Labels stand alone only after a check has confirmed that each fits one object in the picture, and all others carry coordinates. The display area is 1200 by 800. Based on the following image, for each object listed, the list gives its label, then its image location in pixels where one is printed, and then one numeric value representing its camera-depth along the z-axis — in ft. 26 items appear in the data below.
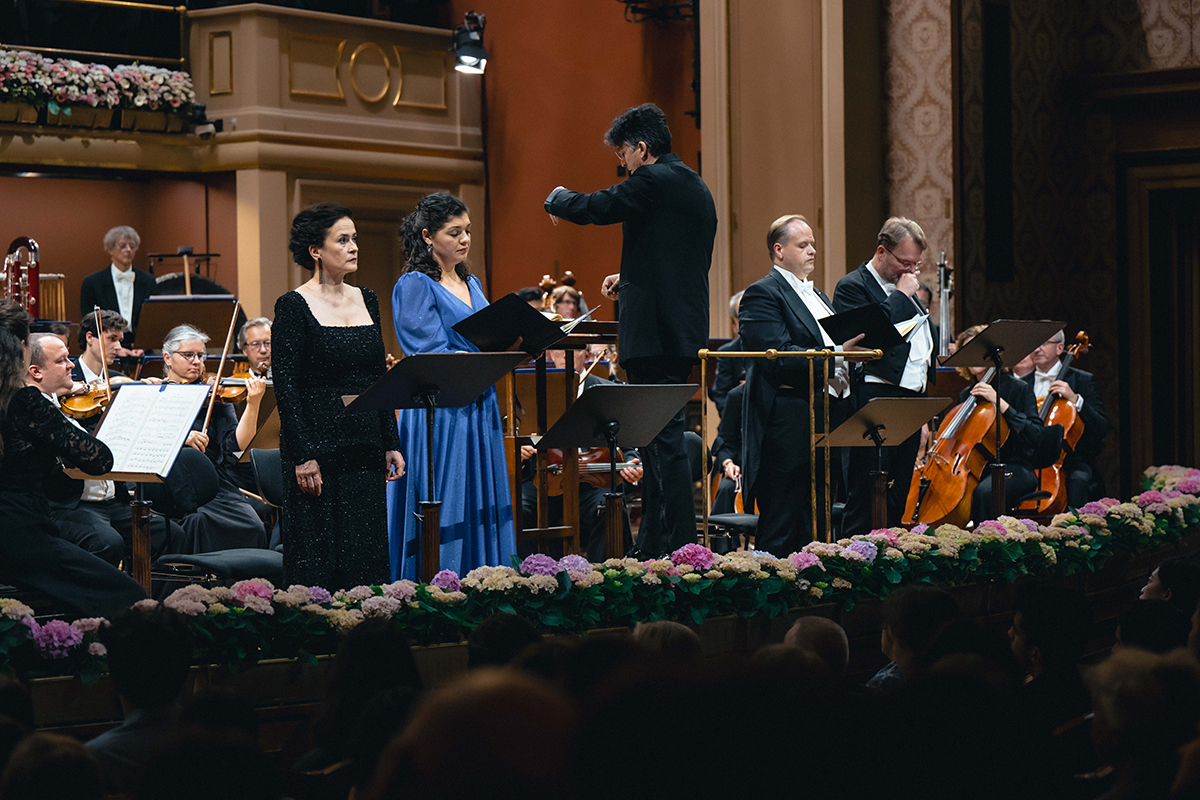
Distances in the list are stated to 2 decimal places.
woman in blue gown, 27.25
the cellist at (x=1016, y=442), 38.52
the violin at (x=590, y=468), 40.04
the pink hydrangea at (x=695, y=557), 25.95
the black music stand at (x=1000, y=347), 31.65
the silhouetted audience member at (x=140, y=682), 15.37
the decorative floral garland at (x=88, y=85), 67.36
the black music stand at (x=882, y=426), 29.37
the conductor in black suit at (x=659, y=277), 28.55
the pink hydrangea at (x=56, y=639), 20.38
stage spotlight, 72.02
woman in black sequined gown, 24.82
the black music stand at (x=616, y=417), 25.27
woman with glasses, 34.27
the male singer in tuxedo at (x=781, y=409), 31.01
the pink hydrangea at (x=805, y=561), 26.91
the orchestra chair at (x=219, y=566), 28.58
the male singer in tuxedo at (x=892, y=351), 32.91
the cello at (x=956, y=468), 36.73
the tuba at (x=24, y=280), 53.52
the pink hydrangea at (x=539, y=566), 24.25
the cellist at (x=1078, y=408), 41.52
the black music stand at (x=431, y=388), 22.85
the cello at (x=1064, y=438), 39.32
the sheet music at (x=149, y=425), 26.21
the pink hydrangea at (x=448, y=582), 23.47
